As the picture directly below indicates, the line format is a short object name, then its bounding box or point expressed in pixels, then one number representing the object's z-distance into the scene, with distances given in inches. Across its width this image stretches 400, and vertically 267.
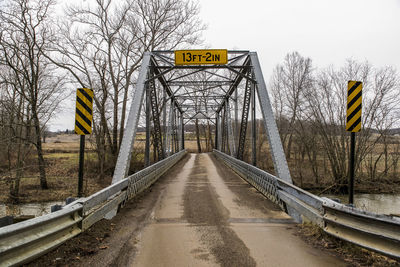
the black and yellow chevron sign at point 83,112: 205.0
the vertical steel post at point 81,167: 189.1
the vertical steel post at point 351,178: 179.9
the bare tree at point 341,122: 560.4
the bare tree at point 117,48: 599.8
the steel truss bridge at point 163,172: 99.8
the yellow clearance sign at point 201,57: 369.1
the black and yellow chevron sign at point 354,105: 194.2
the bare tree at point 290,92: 886.4
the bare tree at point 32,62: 465.5
